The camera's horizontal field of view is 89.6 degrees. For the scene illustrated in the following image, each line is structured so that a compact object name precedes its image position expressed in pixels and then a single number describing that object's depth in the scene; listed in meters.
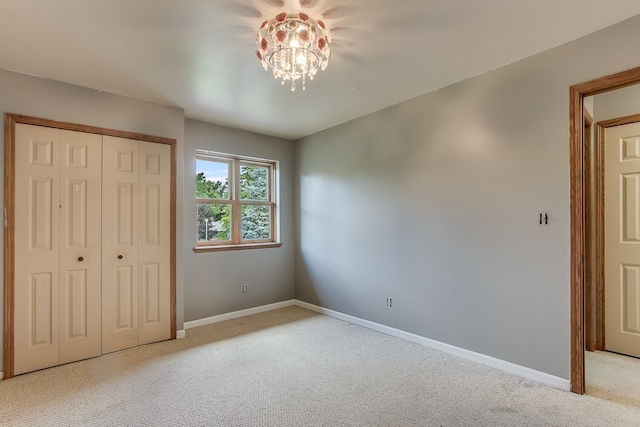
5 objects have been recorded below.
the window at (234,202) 4.24
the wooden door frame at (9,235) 2.63
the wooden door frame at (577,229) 2.30
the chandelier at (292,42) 1.97
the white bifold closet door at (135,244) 3.17
